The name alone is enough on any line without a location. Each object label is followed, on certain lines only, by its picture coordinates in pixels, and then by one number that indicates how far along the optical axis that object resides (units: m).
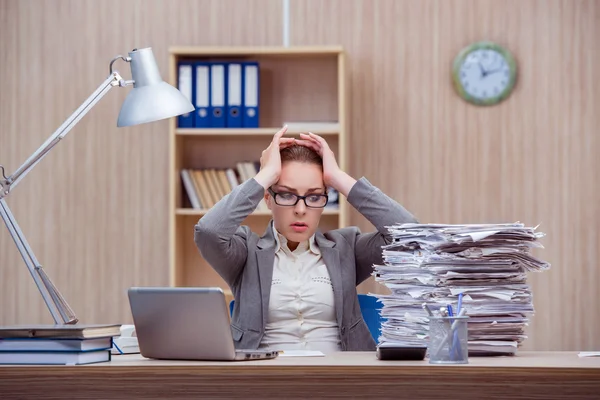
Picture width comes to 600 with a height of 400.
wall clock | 6.19
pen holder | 3.38
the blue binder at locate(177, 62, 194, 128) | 6.00
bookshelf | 5.99
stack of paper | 3.69
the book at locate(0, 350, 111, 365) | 3.41
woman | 4.19
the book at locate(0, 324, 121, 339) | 3.44
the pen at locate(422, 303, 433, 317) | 3.56
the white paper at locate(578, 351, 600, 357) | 3.68
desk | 3.21
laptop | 3.50
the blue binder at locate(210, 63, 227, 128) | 6.00
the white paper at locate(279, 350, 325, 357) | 3.66
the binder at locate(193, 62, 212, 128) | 6.00
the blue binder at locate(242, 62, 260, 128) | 6.00
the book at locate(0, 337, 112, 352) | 3.42
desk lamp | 4.20
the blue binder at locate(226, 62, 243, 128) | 6.00
